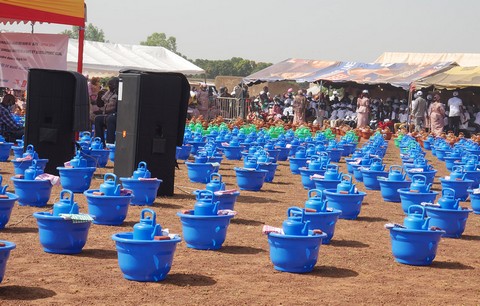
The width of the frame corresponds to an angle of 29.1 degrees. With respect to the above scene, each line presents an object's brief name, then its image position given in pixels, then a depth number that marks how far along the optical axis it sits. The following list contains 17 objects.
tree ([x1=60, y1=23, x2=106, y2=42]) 142.38
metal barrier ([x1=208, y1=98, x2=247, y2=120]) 39.47
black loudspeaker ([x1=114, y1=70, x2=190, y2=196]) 14.03
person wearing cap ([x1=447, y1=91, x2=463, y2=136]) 34.81
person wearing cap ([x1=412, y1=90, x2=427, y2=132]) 34.09
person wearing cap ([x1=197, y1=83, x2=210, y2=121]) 35.28
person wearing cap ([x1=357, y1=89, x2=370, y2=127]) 36.34
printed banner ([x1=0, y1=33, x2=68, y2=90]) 19.44
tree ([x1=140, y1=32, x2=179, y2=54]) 135.69
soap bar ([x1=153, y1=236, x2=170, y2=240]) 8.01
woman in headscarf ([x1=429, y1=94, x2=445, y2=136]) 32.78
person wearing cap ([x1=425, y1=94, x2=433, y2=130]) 34.59
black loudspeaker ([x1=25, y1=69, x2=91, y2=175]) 15.20
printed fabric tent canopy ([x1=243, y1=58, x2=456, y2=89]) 38.50
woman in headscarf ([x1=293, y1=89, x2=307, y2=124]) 37.58
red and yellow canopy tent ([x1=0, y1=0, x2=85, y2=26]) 17.47
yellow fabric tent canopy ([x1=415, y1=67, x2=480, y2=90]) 34.97
